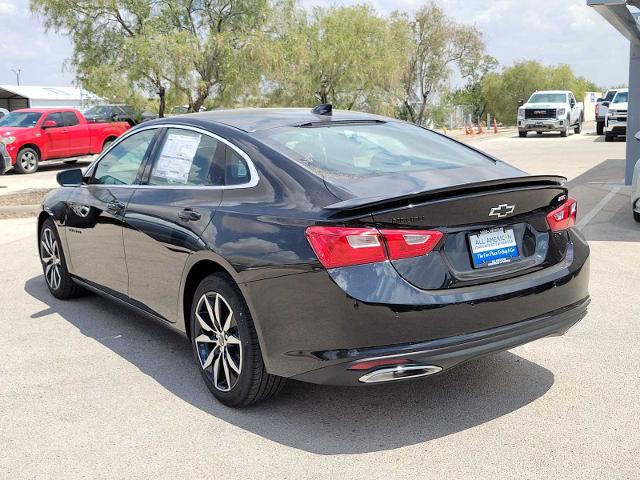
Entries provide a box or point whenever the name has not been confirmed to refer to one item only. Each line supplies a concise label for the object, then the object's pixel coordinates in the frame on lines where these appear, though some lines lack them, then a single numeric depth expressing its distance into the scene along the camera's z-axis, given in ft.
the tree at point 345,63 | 101.92
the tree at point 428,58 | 150.20
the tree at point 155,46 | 53.47
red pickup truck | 65.31
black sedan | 10.96
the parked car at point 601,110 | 101.55
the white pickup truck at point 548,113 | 106.22
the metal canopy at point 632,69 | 40.75
